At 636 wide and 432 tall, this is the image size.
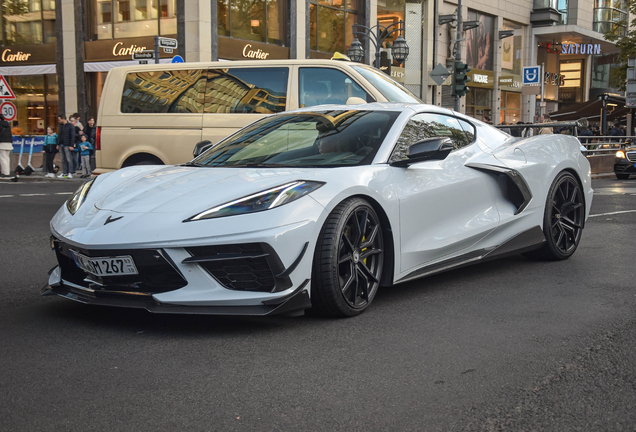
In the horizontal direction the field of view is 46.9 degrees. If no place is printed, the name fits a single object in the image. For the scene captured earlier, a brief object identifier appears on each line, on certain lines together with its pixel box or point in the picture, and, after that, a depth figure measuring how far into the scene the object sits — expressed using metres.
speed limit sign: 19.73
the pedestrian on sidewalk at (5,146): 18.83
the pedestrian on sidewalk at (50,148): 20.52
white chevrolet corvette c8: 3.70
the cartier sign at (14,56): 25.84
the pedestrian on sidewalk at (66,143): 19.66
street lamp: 22.38
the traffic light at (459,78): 18.78
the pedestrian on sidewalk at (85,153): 19.53
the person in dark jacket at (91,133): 20.53
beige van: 9.25
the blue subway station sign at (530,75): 29.69
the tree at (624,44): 33.19
